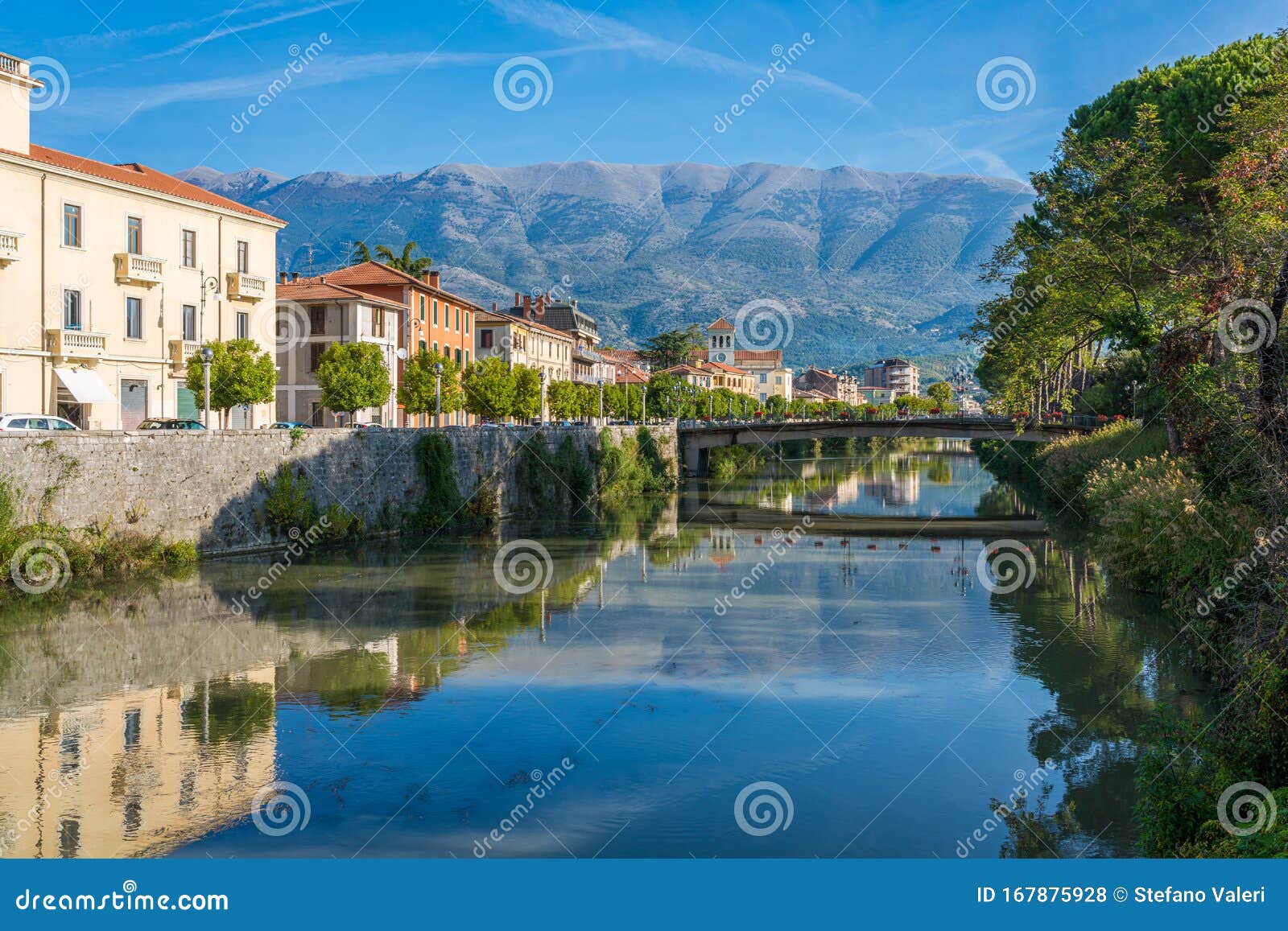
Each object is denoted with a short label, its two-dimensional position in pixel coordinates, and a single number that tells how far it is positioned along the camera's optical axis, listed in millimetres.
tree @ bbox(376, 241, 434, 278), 80562
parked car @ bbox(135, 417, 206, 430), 33688
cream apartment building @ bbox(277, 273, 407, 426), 51219
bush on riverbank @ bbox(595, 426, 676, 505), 53562
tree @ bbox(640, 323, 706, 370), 131750
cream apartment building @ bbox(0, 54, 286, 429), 34031
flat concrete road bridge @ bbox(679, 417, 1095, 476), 56562
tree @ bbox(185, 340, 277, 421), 35344
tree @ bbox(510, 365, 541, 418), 55250
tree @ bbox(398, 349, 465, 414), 47281
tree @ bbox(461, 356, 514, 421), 51750
